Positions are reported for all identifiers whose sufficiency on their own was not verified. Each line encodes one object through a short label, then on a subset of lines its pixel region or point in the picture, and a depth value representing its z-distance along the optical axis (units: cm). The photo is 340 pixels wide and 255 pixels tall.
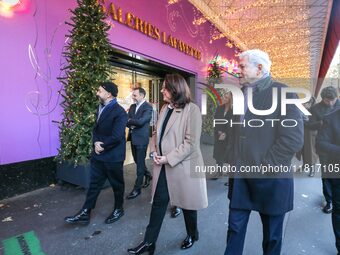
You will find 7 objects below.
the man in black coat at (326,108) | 271
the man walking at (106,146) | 268
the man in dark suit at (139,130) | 373
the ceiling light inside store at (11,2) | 354
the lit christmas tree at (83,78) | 378
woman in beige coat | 209
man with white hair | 163
